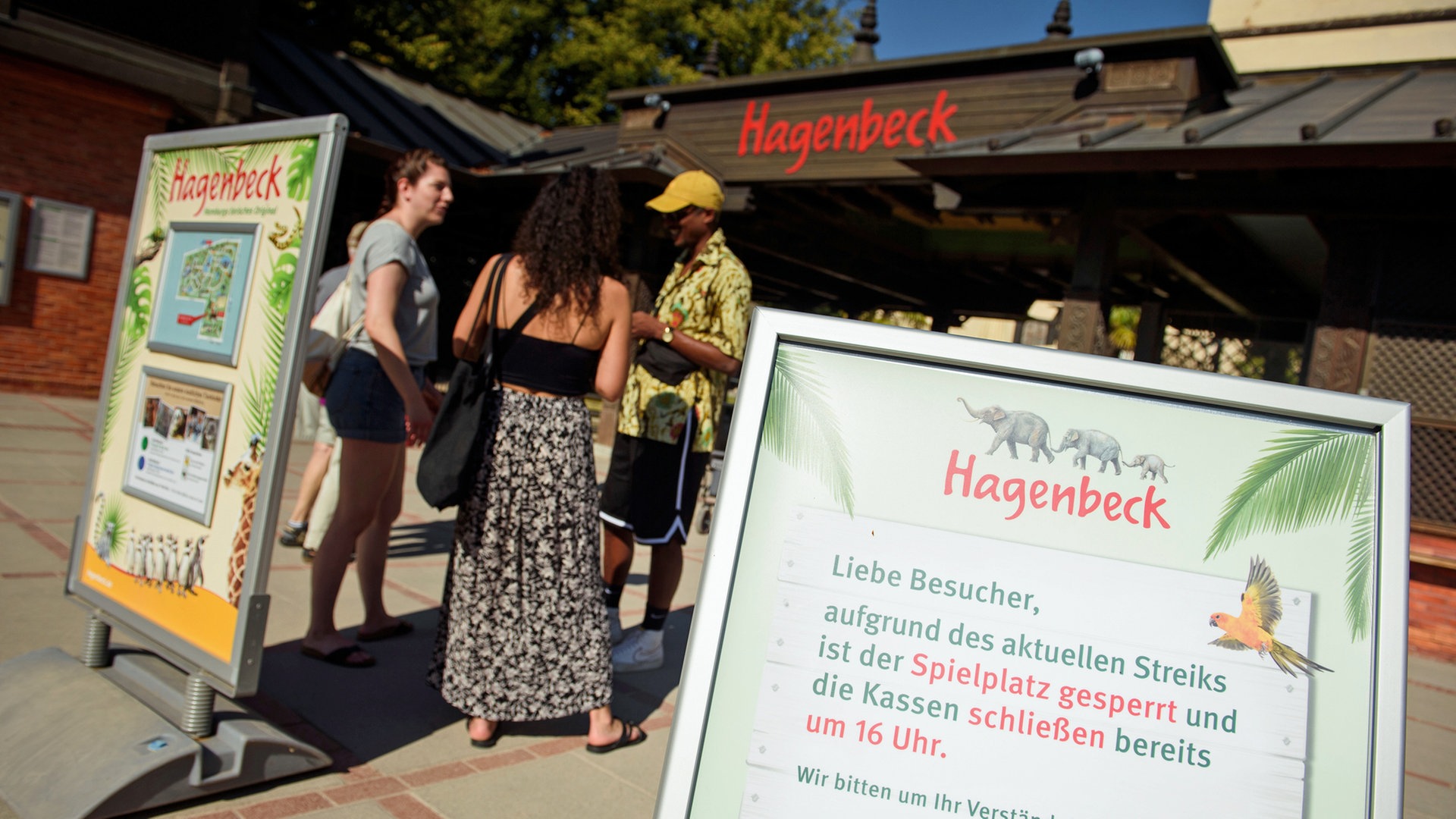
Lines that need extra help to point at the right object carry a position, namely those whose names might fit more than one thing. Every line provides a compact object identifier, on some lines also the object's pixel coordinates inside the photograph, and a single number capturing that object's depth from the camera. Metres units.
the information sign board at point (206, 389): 2.37
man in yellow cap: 3.59
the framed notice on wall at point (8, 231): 9.38
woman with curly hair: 2.81
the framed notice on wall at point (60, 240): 9.66
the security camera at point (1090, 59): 7.14
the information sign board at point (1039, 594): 1.38
